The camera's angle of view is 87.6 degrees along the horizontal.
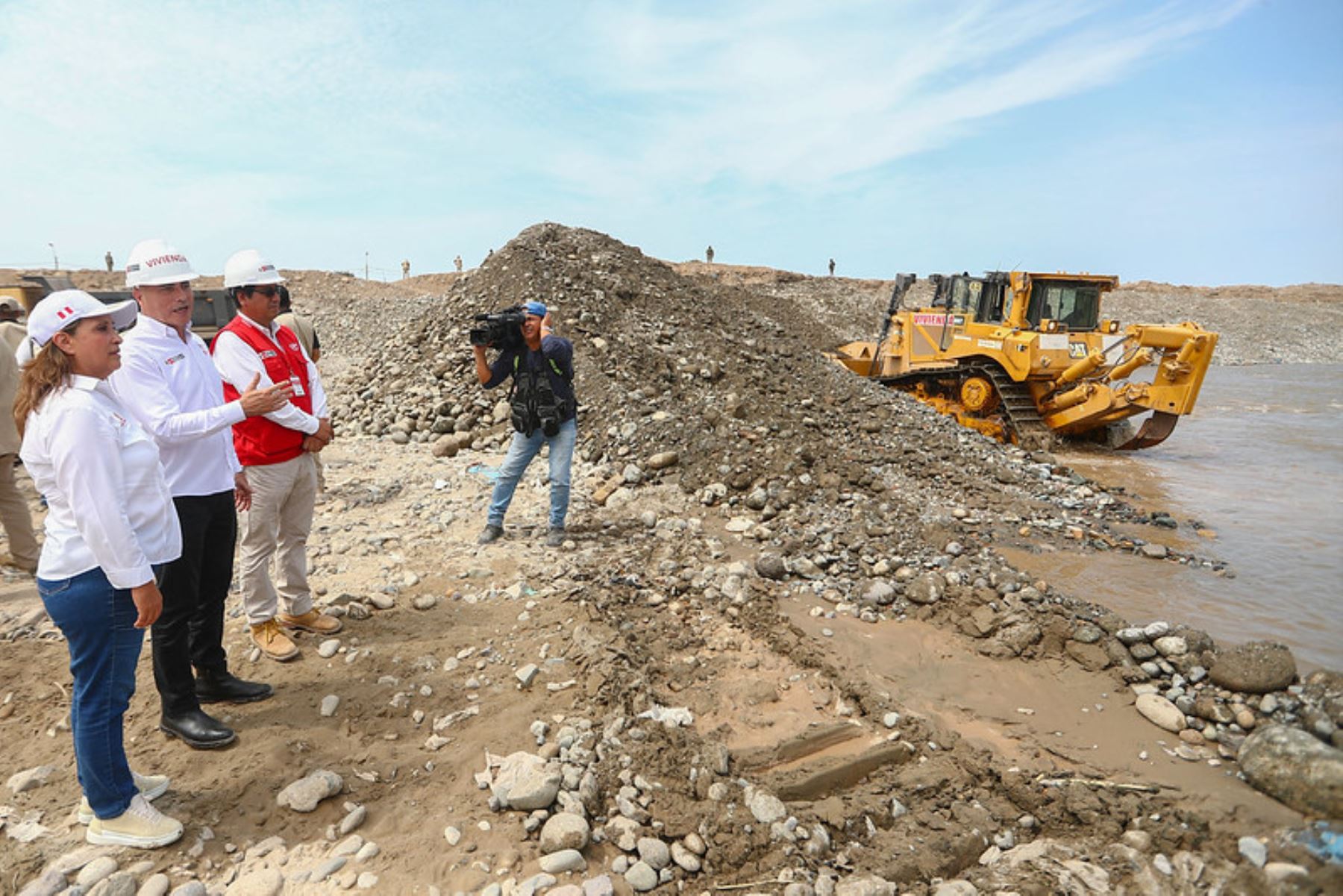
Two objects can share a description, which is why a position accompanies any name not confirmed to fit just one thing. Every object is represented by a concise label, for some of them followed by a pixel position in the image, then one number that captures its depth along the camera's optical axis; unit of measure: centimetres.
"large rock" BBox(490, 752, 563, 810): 259
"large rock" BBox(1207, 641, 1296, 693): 356
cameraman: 489
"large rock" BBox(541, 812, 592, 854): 244
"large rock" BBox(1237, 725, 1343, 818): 276
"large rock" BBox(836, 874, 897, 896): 233
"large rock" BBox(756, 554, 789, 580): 482
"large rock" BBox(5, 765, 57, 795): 265
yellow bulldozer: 913
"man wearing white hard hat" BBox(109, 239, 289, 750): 271
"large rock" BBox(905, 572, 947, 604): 461
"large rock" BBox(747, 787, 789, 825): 262
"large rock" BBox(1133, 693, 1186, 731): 346
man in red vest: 323
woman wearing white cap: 208
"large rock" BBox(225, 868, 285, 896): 224
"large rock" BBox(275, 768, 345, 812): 257
